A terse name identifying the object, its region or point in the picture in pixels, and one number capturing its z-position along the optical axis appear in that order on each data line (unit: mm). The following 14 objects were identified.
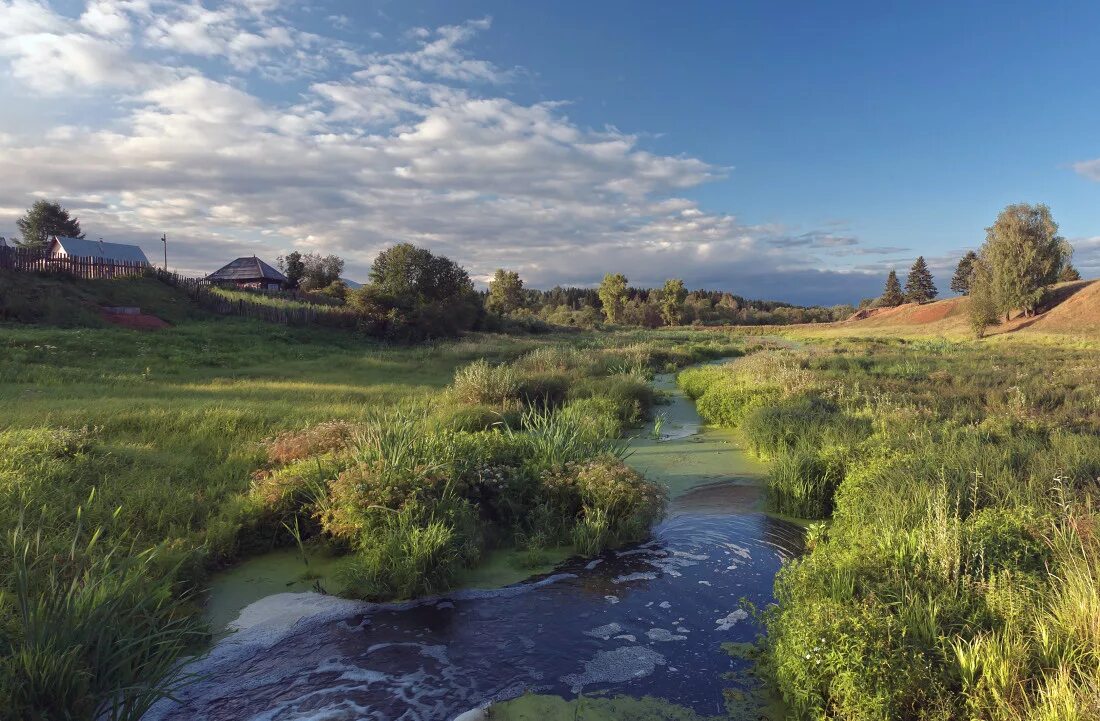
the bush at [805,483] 7641
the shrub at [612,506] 6496
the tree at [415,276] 38188
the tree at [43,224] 57469
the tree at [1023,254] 49000
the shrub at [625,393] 13664
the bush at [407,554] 5395
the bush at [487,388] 12695
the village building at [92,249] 47947
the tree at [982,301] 45250
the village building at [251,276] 50812
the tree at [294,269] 53781
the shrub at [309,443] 7723
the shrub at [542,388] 14195
